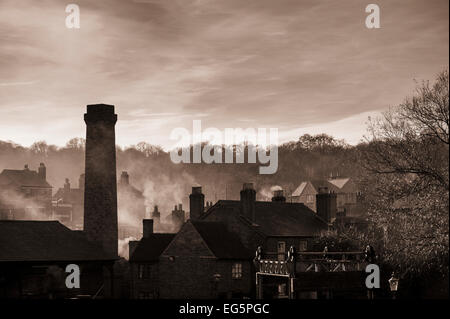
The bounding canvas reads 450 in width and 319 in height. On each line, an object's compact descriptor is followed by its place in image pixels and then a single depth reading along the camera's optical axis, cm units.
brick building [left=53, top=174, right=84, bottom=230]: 11156
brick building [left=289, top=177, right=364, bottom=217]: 11762
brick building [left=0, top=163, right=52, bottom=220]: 10425
